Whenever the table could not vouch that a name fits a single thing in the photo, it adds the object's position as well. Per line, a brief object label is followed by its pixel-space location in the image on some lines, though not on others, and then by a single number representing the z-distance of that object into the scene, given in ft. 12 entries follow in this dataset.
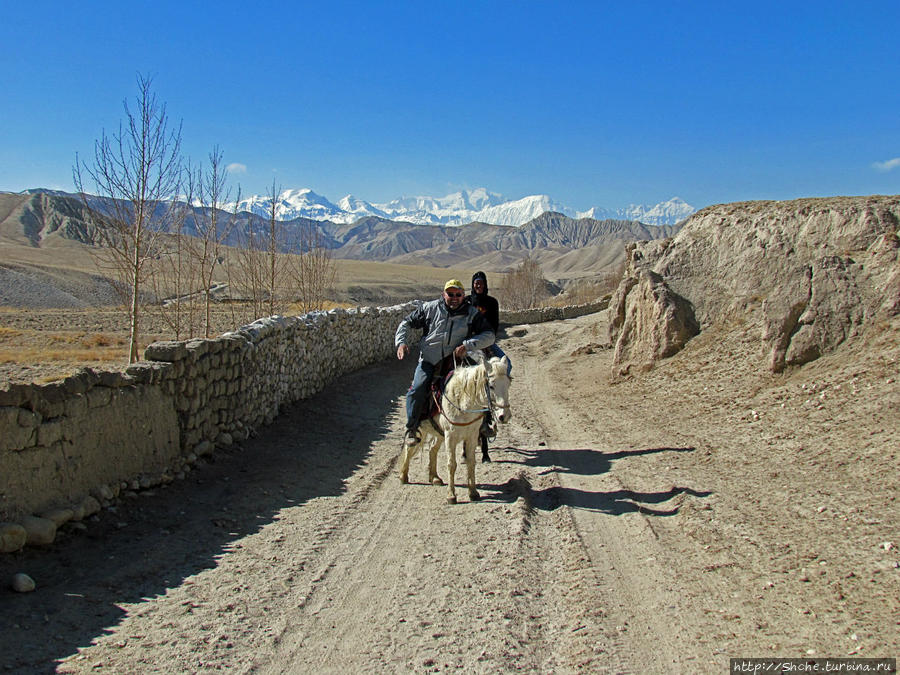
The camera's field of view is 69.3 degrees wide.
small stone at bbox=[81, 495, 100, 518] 19.85
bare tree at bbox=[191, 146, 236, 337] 55.63
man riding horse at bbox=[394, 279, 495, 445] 26.09
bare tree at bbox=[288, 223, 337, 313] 79.56
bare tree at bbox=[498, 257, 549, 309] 205.04
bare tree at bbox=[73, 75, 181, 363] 41.34
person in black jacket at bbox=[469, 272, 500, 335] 30.81
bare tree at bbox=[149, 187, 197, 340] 48.09
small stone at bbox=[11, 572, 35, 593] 15.55
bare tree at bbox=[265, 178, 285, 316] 64.45
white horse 22.85
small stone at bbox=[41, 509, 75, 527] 18.42
